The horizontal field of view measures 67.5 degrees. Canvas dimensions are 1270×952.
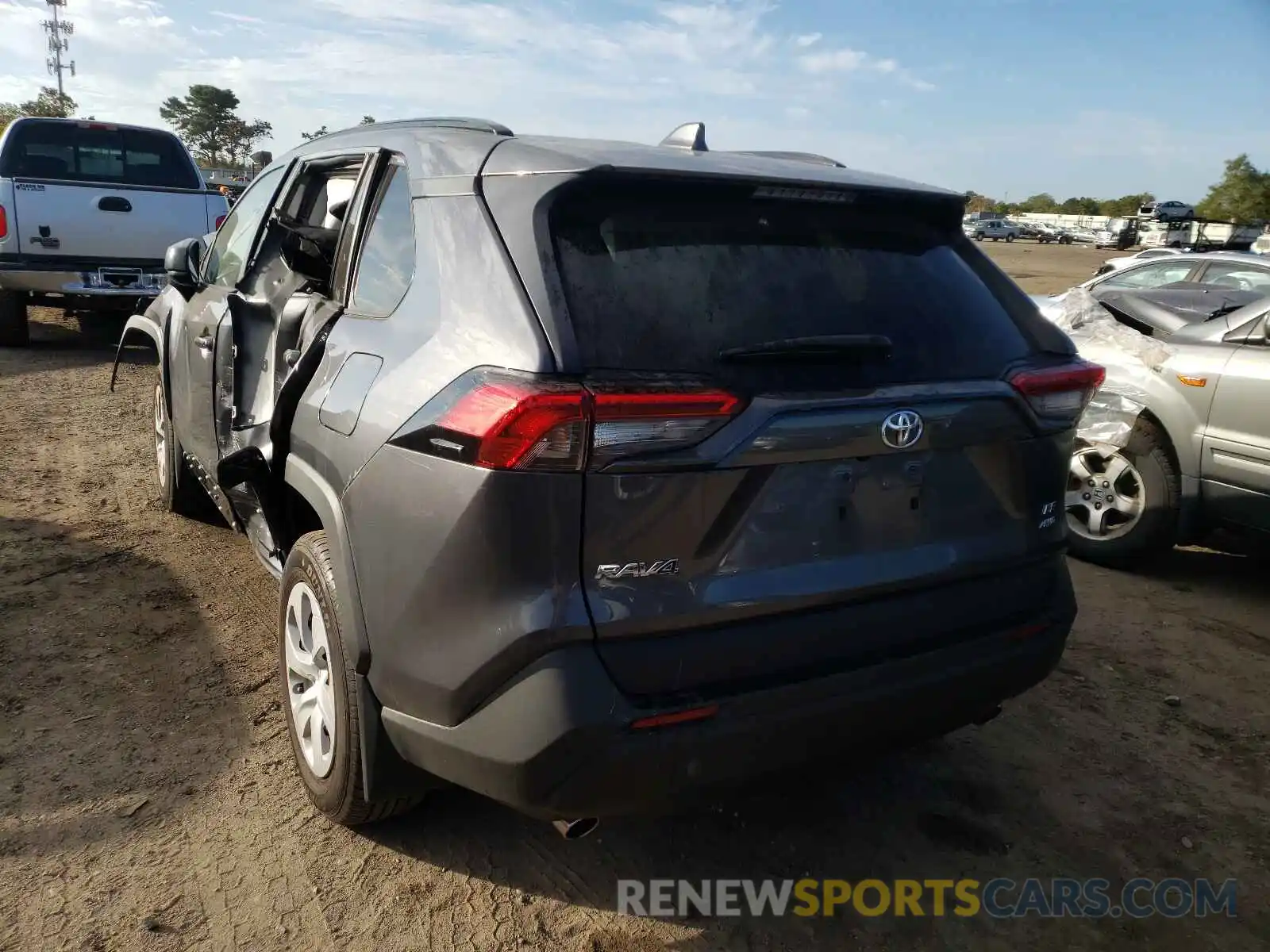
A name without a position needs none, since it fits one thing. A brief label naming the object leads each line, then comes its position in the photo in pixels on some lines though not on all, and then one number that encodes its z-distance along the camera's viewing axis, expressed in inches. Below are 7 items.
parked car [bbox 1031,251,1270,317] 260.1
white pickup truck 346.3
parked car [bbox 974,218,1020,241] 2368.4
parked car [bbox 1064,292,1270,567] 173.0
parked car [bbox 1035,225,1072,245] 2383.1
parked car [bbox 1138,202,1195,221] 2158.0
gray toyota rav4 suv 75.4
